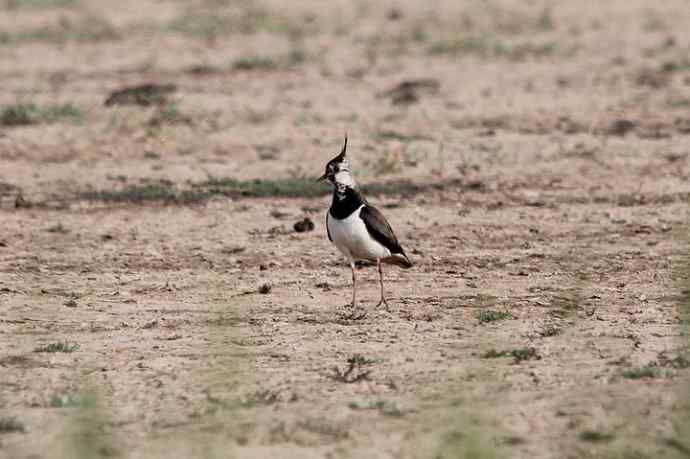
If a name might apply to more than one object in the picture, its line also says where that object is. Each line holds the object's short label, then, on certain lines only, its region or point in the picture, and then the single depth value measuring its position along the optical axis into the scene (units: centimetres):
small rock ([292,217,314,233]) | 2175
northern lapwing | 1716
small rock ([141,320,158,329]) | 1673
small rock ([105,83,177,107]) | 3094
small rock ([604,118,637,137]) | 2906
